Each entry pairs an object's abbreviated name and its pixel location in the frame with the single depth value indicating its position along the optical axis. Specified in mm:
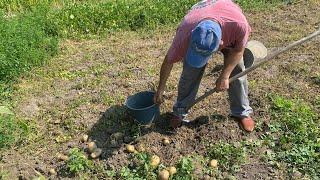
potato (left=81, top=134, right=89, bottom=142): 4387
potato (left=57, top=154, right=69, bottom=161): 4188
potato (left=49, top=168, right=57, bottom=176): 4074
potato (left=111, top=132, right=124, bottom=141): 4305
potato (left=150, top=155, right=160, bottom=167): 3973
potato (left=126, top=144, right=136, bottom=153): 4152
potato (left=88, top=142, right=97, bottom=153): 4199
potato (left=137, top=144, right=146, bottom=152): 4168
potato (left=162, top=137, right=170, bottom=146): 4254
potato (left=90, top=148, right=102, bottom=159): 4148
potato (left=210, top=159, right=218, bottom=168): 4027
